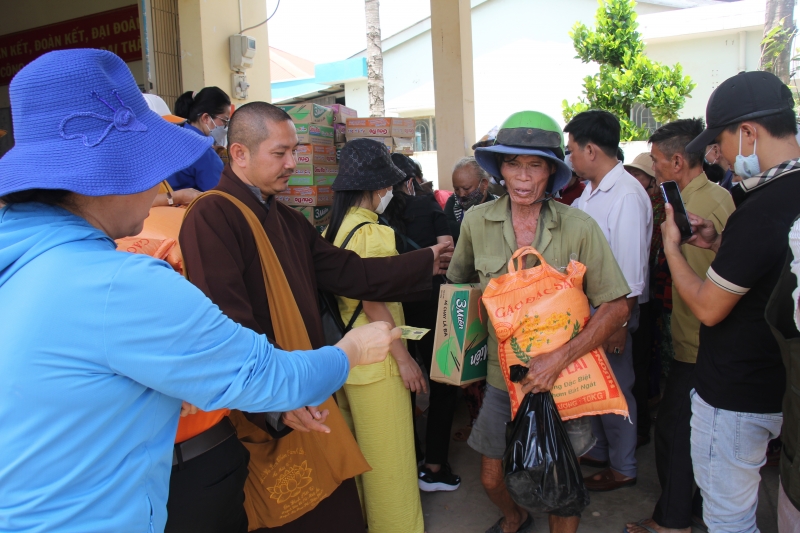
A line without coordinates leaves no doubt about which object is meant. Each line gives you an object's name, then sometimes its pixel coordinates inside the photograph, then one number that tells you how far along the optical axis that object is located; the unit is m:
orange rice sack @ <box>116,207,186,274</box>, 2.01
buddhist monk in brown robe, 1.90
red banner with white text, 6.59
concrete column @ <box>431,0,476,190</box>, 5.98
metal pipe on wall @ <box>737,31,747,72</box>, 14.54
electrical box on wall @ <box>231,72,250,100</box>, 6.75
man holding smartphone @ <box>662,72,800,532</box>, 1.97
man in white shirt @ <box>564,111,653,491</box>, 3.13
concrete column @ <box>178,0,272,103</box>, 6.23
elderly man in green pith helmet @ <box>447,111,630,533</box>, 2.37
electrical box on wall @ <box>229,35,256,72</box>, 6.57
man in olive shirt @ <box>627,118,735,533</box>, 2.75
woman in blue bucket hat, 1.09
